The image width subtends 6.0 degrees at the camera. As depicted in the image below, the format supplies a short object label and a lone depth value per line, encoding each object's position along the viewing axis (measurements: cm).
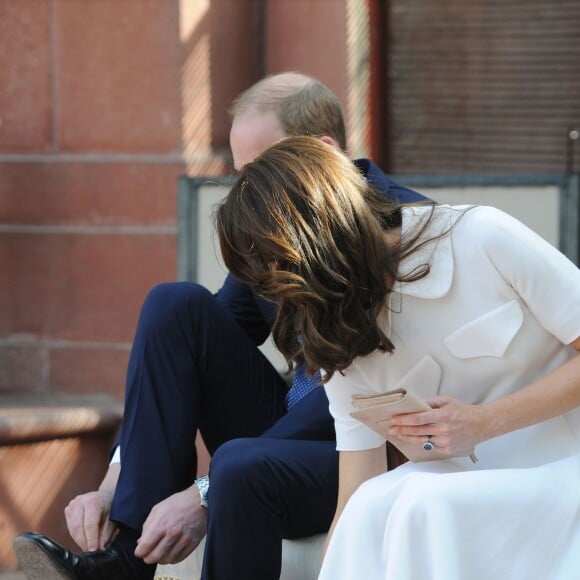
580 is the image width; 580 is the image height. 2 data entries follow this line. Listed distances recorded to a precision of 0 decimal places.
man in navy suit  909
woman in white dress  872
